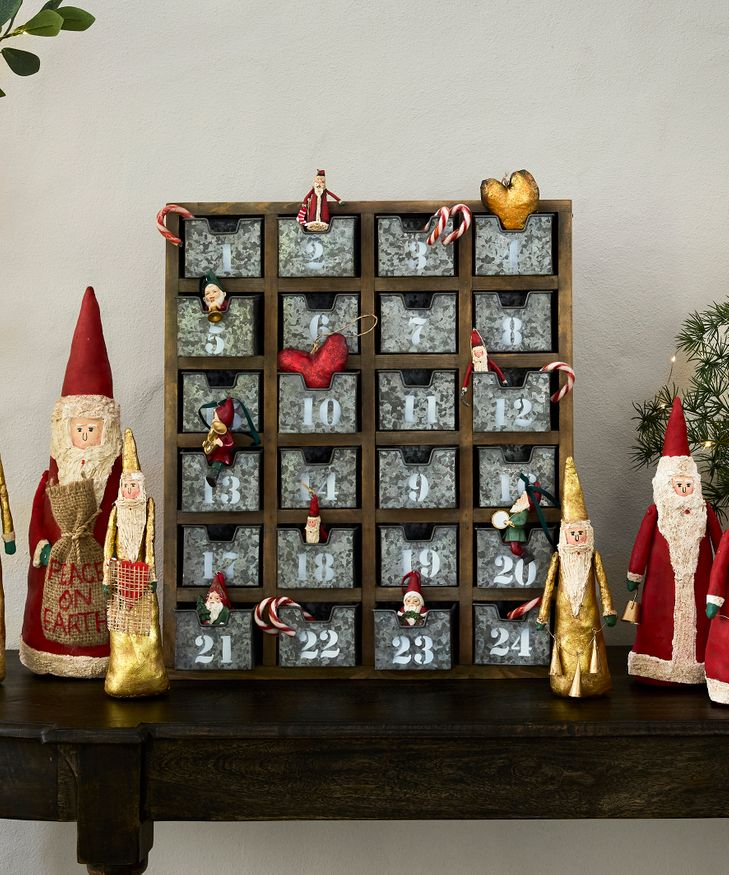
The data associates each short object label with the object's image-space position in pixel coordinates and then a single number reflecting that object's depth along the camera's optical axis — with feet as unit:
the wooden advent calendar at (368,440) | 4.28
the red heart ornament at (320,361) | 4.25
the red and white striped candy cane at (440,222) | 4.23
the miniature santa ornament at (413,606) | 4.17
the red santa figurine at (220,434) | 4.20
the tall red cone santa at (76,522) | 4.19
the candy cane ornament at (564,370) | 4.24
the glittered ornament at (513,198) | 4.24
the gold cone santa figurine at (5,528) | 4.17
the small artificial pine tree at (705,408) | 4.48
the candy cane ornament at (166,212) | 4.29
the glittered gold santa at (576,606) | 3.88
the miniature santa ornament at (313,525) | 4.25
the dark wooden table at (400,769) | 3.45
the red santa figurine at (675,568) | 4.03
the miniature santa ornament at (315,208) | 4.29
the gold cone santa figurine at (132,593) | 3.87
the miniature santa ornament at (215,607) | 4.19
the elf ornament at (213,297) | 4.25
